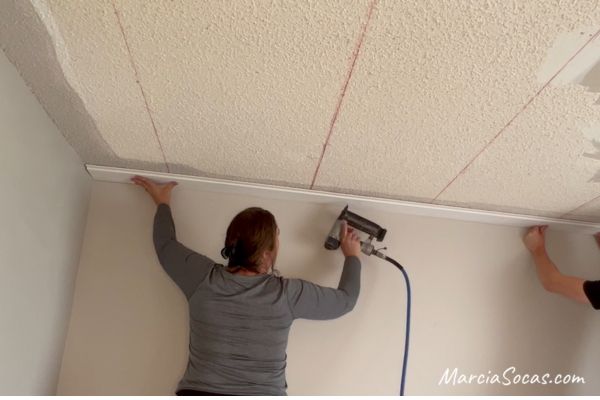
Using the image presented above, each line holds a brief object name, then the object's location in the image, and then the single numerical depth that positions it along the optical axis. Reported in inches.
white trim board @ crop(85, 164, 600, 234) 73.1
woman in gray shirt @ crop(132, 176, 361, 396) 58.7
